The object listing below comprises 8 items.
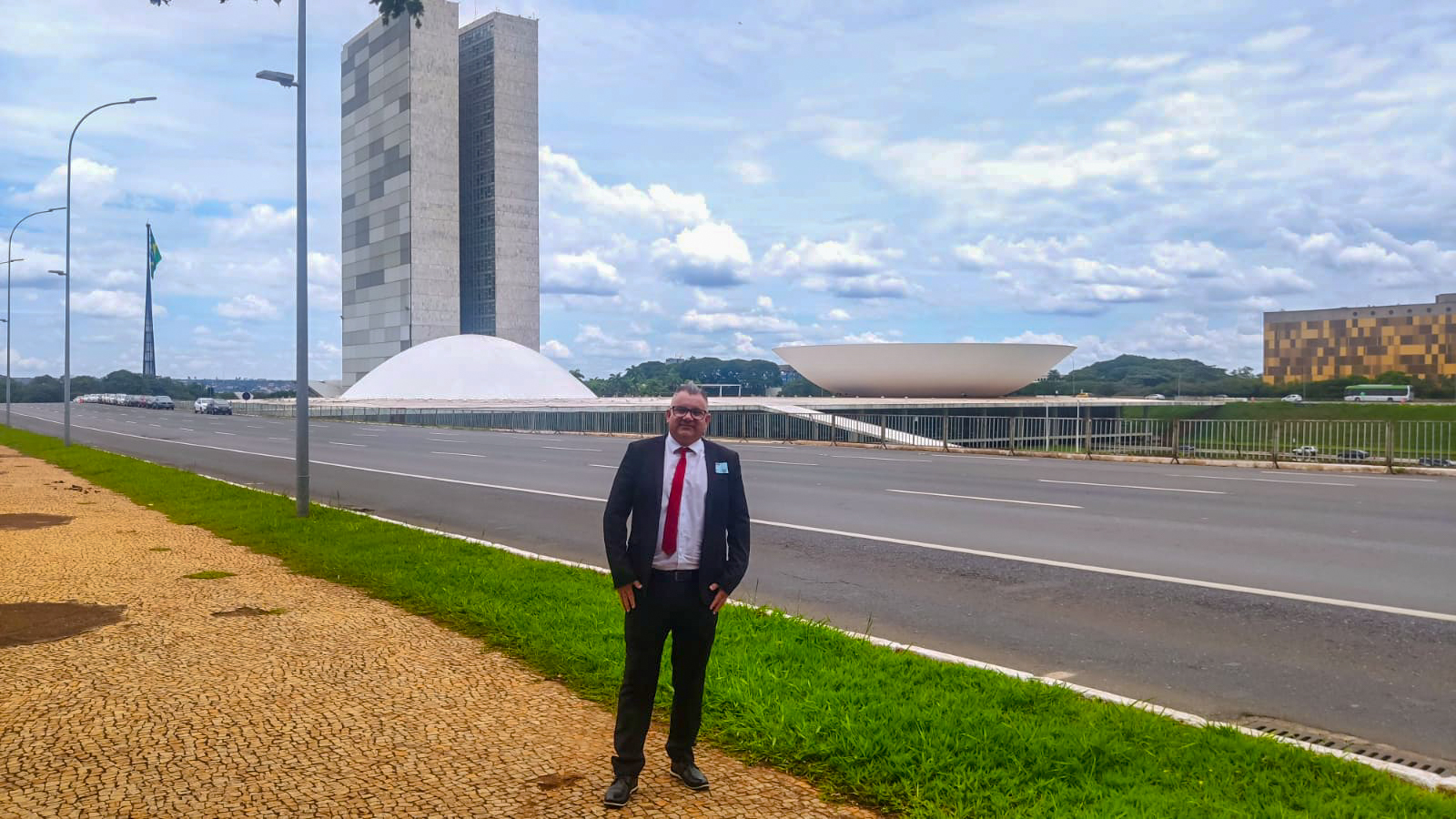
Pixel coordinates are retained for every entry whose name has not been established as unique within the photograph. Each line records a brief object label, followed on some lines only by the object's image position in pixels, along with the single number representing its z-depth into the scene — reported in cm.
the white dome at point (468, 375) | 8231
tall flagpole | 13225
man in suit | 408
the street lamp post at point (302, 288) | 1339
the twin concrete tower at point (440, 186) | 11456
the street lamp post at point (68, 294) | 3053
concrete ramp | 3548
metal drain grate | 449
